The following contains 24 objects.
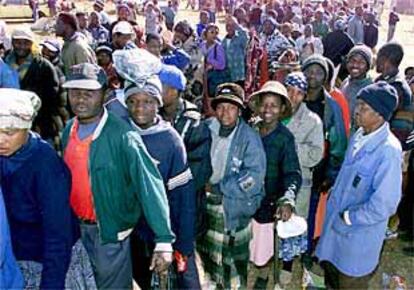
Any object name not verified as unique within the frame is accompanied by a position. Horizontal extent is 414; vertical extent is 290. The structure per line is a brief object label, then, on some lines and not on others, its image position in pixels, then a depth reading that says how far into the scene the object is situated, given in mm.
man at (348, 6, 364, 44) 12648
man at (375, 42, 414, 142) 4699
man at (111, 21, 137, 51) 6543
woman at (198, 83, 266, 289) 3445
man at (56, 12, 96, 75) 6039
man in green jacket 2645
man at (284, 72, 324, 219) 3904
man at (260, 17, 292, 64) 8492
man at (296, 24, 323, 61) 8180
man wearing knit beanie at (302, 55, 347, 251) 4129
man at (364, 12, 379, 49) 12969
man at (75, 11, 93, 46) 9369
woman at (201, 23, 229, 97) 7598
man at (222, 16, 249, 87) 7704
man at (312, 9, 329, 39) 13805
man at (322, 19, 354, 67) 7195
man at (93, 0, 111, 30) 11418
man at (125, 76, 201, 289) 2990
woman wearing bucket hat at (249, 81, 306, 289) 3576
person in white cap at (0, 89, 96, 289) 2281
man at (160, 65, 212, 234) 3361
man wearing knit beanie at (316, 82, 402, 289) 3109
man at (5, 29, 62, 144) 5223
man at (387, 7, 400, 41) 18906
